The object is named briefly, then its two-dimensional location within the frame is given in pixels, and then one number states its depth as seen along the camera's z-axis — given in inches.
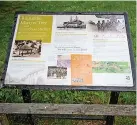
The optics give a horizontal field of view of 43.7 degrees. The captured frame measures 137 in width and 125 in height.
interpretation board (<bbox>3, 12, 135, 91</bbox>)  76.2
